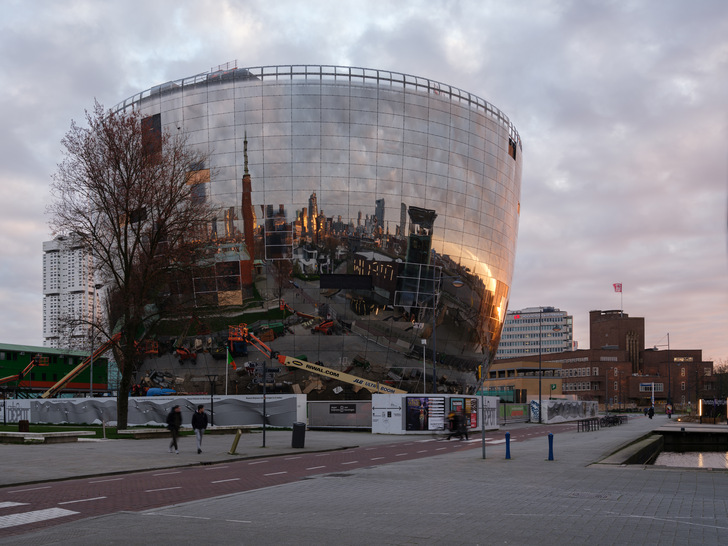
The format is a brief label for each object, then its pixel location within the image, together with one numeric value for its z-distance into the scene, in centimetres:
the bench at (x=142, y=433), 3650
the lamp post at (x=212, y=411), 4541
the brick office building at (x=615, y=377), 17600
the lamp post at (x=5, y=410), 5322
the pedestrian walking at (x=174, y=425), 2798
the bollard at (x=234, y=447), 2688
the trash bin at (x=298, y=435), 3069
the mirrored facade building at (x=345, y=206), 6550
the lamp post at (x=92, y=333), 3880
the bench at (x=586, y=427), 5154
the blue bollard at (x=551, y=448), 2490
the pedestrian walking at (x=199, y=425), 2812
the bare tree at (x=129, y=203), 3966
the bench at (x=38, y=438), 3158
